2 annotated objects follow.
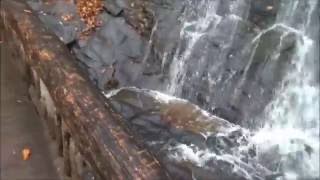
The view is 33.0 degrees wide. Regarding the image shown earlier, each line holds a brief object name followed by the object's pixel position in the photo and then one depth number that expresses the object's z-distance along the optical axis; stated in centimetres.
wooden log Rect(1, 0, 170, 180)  249
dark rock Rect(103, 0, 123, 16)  936
